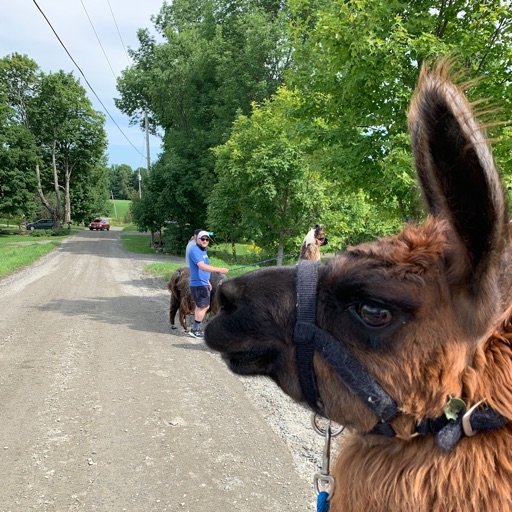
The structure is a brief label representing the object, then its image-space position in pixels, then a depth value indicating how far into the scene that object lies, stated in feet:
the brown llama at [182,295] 31.19
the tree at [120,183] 474.37
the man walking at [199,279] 28.94
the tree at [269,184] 55.83
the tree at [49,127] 176.35
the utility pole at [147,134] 127.87
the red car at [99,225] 220.23
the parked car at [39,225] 211.61
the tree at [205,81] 94.32
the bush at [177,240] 99.38
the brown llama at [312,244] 27.55
